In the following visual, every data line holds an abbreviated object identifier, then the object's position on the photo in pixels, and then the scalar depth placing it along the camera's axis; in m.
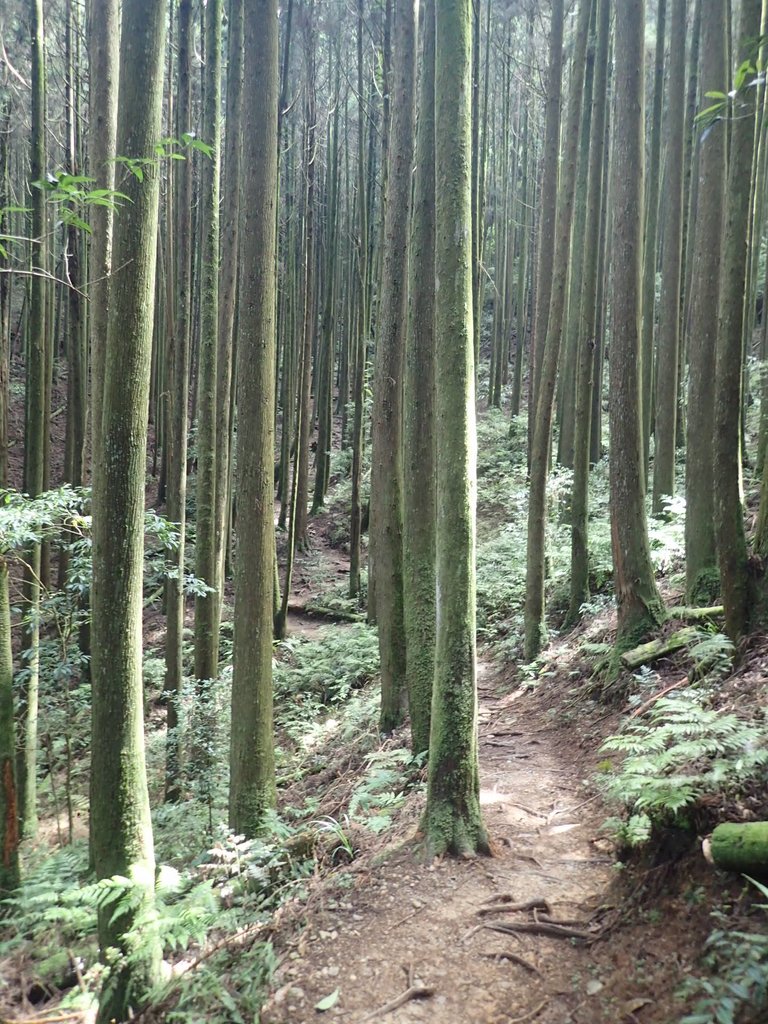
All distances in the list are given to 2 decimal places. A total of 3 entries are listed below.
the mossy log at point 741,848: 2.76
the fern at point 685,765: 3.25
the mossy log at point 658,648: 5.86
